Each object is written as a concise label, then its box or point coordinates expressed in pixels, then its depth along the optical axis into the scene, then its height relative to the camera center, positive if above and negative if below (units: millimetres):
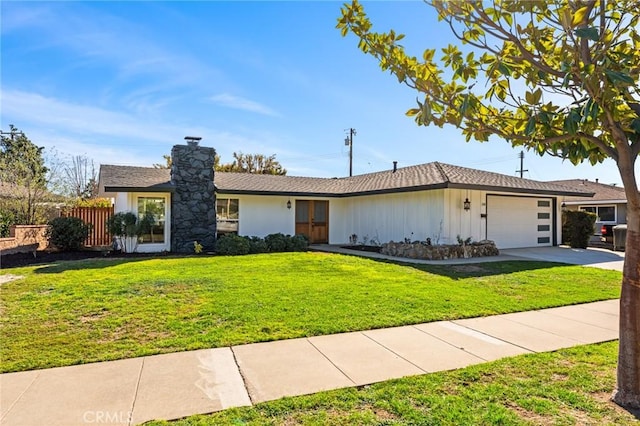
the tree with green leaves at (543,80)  3006 +1287
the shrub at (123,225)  12742 -395
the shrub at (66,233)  12594 -683
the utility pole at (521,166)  38406 +5499
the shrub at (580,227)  16469 -374
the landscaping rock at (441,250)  12484 -1164
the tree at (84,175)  25900 +2826
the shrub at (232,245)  13203 -1098
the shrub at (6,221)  12952 -314
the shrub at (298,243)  14545 -1090
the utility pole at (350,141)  33656 +6858
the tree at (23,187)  13648 +949
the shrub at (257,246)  13755 -1155
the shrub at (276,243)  14242 -1070
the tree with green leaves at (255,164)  36219 +5056
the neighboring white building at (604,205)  22250 +863
